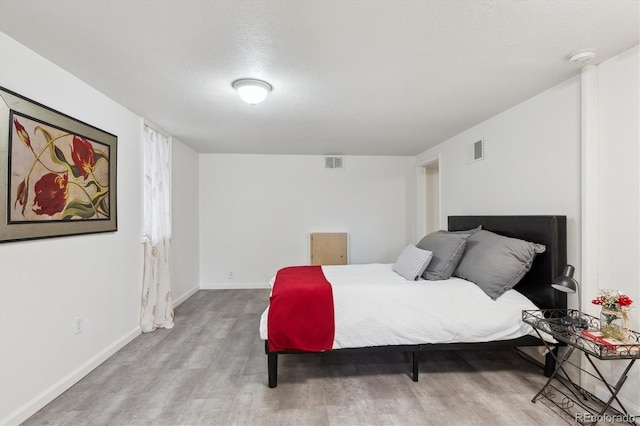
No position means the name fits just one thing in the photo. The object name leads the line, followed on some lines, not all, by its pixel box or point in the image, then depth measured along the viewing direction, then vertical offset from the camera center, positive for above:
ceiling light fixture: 2.11 +0.96
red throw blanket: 2.03 -0.80
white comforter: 2.08 -0.80
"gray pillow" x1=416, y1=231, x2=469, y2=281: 2.47 -0.41
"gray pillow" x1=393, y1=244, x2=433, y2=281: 2.47 -0.48
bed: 2.05 -0.78
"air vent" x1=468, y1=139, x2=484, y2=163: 3.19 +0.72
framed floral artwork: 1.66 +0.29
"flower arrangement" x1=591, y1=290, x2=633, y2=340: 1.61 -0.60
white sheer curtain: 3.05 -0.32
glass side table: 1.55 -0.80
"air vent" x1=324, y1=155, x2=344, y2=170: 4.95 +0.88
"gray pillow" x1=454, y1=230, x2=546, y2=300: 2.18 -0.43
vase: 1.62 -0.69
